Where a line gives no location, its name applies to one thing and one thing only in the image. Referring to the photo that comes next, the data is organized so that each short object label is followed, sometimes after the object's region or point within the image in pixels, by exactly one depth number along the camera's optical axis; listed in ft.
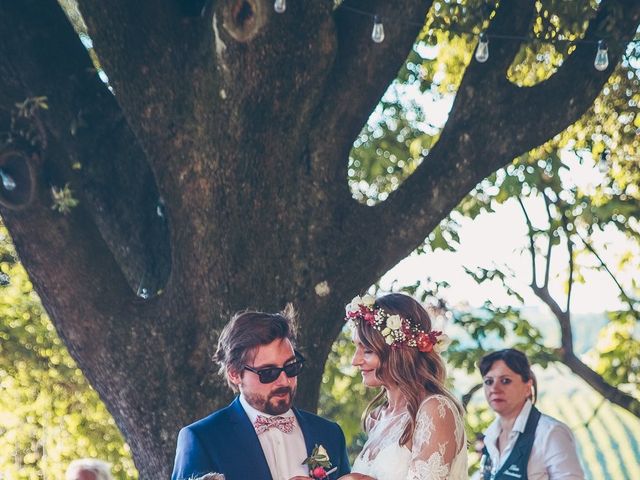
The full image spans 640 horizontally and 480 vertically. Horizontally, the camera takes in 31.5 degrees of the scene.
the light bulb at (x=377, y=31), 21.88
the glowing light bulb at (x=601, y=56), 22.39
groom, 16.78
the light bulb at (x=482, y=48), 22.57
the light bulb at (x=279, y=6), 20.49
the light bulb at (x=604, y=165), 34.58
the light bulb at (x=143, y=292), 23.15
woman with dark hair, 22.58
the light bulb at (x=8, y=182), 21.56
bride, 16.21
